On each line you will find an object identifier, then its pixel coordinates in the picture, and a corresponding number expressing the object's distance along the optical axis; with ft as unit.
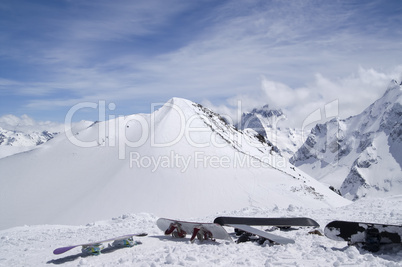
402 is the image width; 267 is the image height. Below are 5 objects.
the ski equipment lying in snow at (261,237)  26.64
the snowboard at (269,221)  34.68
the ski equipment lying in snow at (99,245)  25.66
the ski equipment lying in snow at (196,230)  29.17
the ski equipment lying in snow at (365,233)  24.07
